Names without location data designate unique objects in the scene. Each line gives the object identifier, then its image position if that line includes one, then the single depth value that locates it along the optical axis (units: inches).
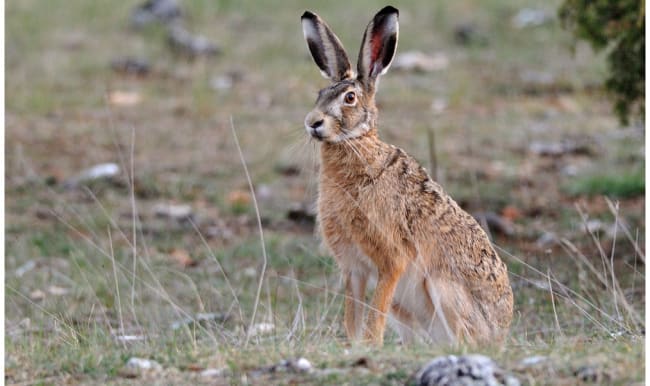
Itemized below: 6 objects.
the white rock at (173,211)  779.4
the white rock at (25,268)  643.5
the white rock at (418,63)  1192.8
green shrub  642.8
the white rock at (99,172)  844.0
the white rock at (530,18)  1325.0
